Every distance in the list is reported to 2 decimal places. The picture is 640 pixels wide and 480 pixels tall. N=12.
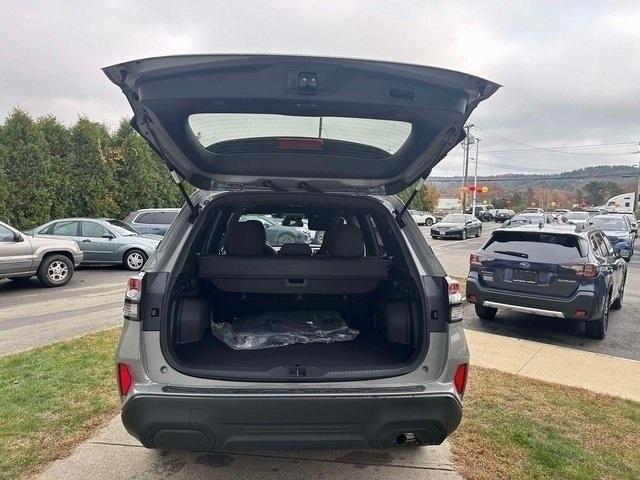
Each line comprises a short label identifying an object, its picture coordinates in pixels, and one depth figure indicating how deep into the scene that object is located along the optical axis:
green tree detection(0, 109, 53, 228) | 15.10
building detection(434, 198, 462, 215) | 69.00
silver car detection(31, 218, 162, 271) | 11.56
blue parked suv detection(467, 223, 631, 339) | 5.98
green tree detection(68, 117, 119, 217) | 17.12
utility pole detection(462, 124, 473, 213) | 53.20
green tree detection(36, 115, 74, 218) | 16.34
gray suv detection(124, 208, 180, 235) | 14.95
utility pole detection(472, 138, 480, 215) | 49.41
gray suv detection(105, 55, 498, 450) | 2.19
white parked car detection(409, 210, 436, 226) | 39.51
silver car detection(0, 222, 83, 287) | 8.40
